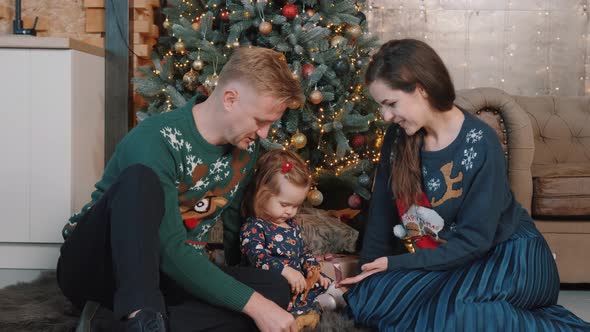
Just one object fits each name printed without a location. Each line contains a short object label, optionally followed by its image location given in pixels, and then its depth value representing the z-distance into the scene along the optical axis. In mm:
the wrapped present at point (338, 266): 2537
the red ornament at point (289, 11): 2904
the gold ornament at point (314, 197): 2939
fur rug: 1967
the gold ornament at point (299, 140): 2848
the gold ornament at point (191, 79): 3000
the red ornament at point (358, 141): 3068
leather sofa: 2760
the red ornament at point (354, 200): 3077
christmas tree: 2893
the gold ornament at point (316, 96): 2848
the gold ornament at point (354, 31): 3102
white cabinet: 2959
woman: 1839
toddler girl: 2148
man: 1484
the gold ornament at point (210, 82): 2850
